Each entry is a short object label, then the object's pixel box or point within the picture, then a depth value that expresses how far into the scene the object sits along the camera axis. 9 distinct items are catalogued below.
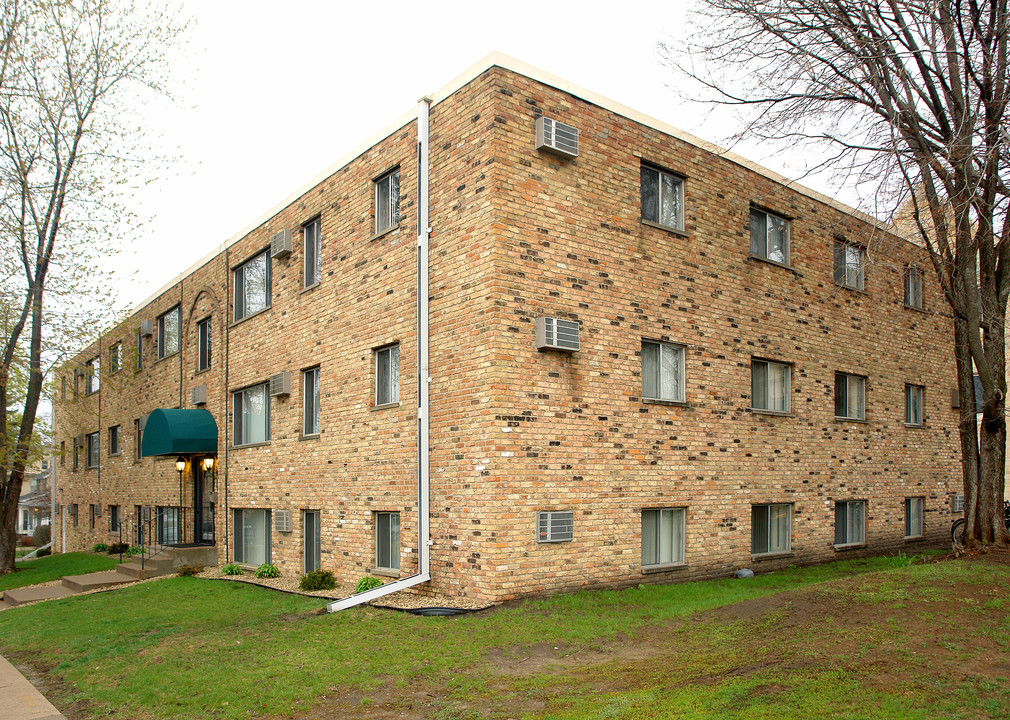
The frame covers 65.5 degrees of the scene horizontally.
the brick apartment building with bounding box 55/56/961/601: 11.11
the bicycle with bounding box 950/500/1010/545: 17.02
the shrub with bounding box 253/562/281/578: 15.85
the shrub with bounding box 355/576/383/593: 12.31
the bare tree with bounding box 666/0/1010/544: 10.85
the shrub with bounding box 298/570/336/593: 13.62
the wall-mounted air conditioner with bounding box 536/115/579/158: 11.41
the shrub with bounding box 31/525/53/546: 45.78
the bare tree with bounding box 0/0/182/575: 21.42
